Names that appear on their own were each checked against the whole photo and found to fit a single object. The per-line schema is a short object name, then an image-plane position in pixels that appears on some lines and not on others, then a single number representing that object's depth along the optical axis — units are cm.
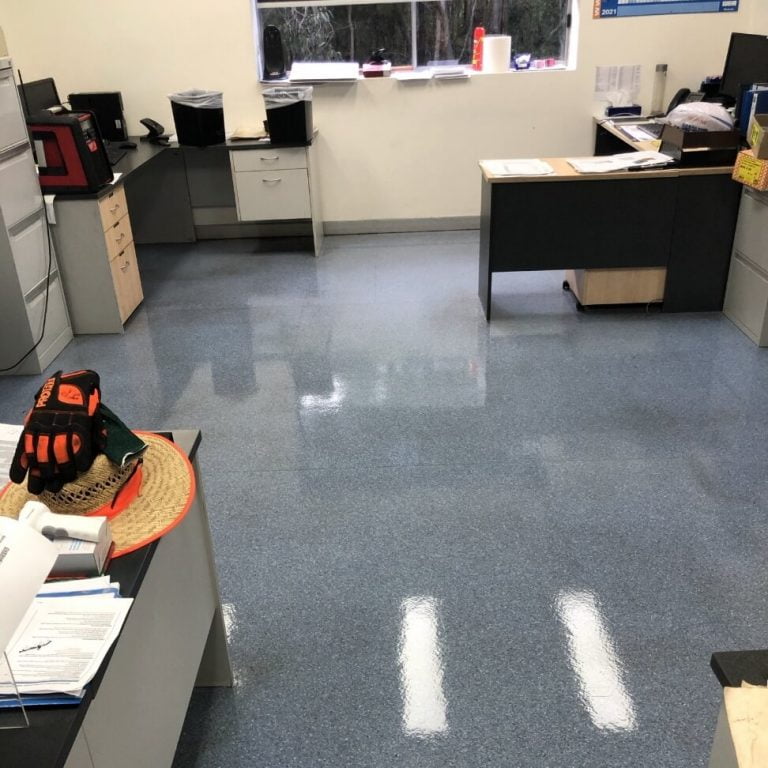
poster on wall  504
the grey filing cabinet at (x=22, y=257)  335
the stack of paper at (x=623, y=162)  378
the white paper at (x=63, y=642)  99
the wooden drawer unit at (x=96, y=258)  378
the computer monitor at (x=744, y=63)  439
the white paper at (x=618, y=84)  521
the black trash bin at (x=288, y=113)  477
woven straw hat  130
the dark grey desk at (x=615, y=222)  379
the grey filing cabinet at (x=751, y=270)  362
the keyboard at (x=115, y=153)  450
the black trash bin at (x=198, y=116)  481
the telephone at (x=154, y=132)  509
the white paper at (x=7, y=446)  147
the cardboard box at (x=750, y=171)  346
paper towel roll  518
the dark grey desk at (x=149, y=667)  96
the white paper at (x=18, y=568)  84
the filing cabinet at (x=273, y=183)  489
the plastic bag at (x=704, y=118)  386
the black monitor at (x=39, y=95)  426
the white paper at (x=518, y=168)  379
